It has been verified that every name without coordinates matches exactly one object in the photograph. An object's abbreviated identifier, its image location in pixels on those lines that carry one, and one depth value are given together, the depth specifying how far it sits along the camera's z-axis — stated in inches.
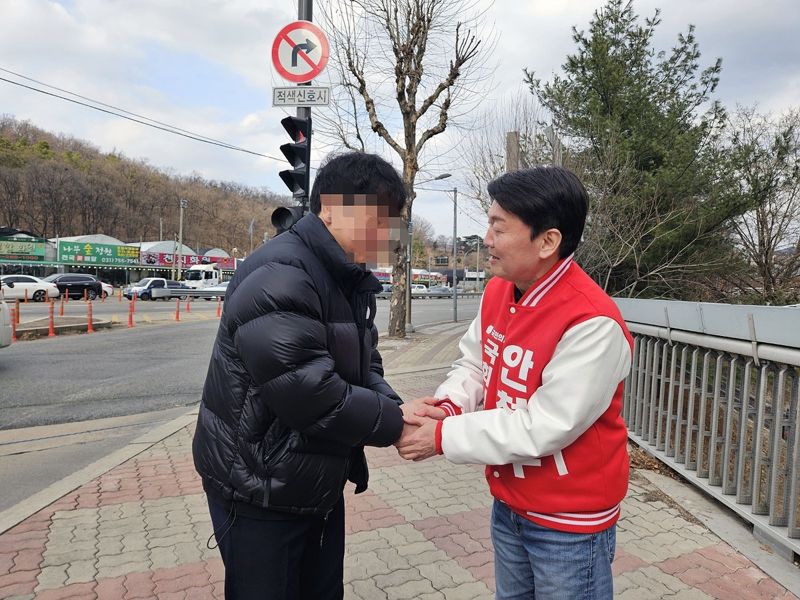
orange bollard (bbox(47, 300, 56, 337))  521.7
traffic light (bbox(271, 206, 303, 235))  190.1
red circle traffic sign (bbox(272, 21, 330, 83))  210.4
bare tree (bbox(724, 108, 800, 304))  314.3
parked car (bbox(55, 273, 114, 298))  1361.0
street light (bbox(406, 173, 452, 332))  605.4
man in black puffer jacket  59.0
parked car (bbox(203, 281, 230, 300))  1494.8
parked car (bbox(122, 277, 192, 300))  1369.3
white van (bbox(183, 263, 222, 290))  1804.9
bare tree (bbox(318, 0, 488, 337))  510.9
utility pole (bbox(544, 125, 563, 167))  340.8
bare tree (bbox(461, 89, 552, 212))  420.7
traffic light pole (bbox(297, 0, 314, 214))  220.5
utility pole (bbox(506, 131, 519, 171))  299.0
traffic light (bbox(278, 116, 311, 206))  211.3
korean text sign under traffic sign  211.8
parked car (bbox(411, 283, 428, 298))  2006.4
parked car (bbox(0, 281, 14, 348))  331.0
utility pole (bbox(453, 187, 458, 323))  891.3
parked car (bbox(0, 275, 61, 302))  1072.8
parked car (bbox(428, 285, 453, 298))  2087.8
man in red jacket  55.2
